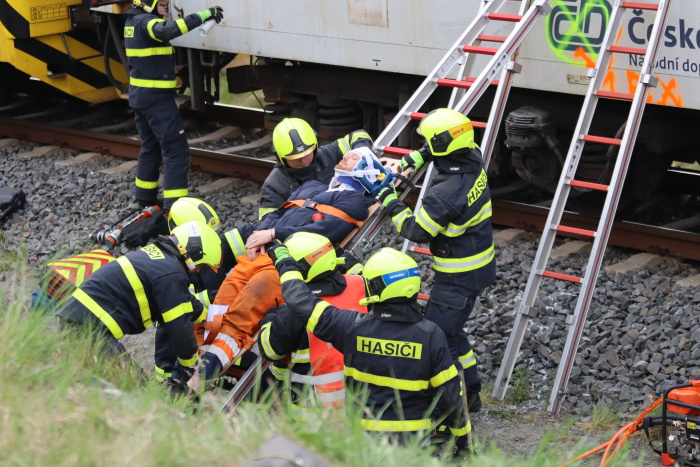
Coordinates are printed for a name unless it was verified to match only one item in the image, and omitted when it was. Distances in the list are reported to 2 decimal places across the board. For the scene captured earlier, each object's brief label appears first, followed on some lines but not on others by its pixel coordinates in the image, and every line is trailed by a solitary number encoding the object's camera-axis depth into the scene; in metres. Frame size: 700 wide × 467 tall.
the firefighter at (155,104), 18.08
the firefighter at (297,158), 12.71
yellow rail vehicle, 20.36
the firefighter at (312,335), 9.77
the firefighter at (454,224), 10.80
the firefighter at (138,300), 10.20
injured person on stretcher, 10.83
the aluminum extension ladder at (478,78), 12.80
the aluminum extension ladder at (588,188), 11.73
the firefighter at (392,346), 9.05
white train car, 14.15
